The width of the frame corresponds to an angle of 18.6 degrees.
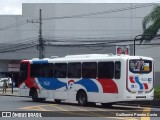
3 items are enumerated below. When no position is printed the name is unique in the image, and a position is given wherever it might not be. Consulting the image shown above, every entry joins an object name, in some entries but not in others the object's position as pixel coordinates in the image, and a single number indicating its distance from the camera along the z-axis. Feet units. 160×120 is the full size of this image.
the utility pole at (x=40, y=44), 164.08
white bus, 85.57
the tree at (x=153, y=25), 152.25
